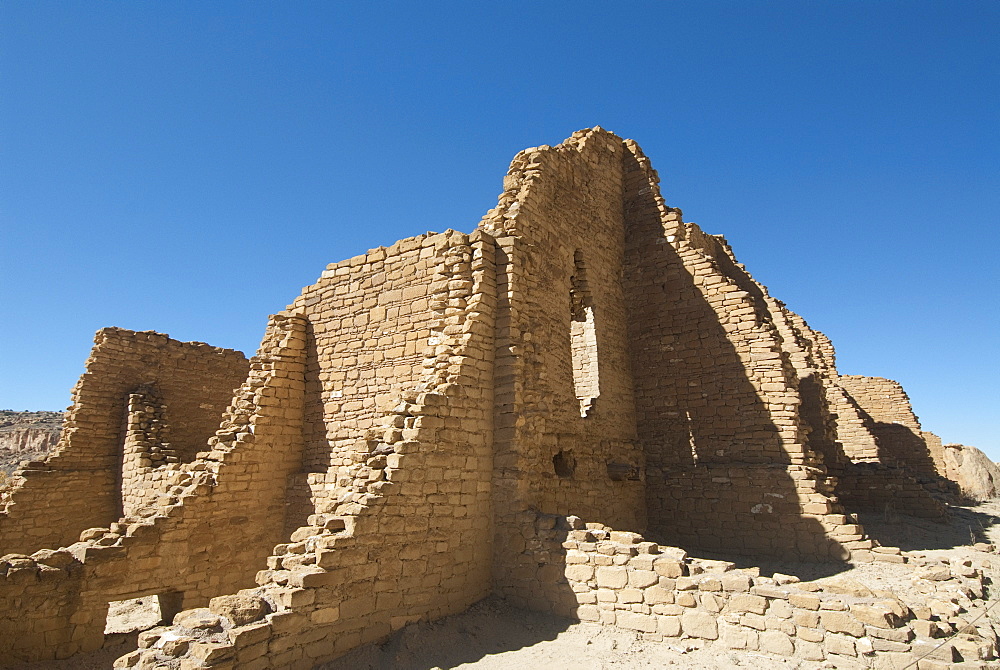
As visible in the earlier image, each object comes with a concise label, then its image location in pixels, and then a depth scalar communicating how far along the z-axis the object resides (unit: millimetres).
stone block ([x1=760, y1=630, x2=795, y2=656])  5383
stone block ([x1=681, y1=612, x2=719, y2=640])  5781
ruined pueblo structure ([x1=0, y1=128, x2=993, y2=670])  5957
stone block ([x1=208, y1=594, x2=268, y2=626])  5285
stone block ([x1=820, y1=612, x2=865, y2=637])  5180
